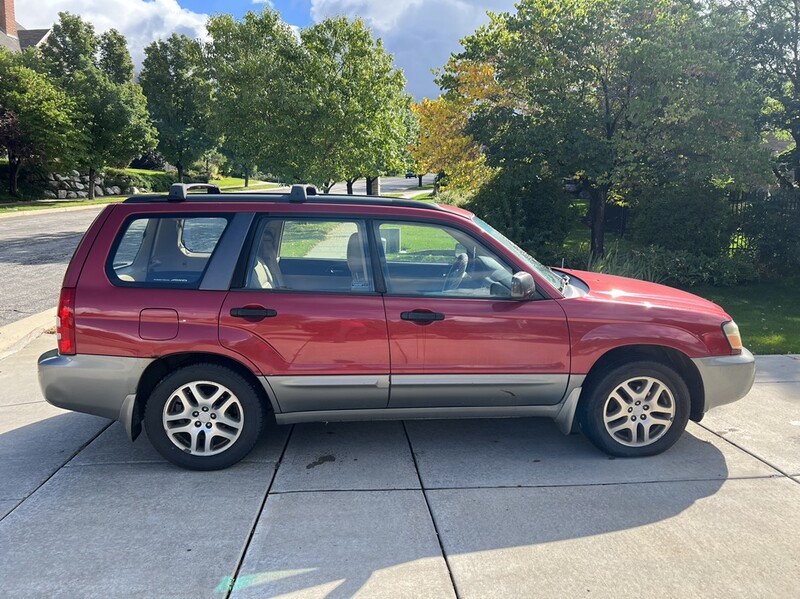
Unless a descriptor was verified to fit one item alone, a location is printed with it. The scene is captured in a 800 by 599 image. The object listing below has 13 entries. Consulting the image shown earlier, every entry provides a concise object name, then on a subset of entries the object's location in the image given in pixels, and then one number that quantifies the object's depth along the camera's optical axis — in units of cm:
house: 5191
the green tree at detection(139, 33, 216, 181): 4231
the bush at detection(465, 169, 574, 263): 1183
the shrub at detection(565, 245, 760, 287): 1068
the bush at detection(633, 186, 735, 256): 1105
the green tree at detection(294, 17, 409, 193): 1655
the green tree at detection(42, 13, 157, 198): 3281
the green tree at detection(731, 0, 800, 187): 1059
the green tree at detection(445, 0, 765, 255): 999
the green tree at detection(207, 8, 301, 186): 1673
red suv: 392
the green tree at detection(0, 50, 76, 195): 2983
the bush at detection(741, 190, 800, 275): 1077
